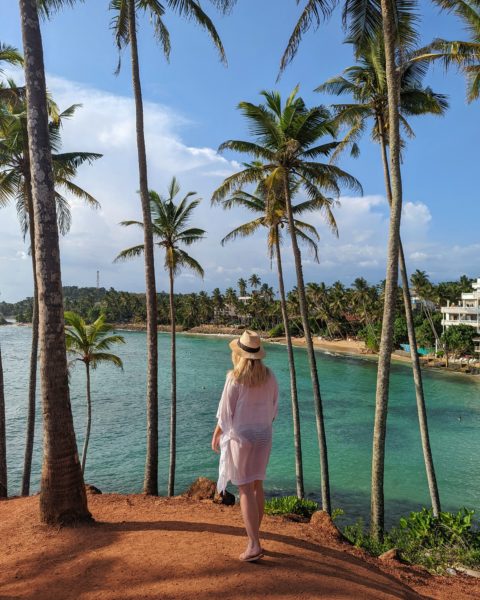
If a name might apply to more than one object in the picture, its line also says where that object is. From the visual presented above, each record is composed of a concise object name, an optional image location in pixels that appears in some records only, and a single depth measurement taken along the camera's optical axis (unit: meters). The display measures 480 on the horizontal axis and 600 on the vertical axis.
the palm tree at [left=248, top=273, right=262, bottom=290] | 116.31
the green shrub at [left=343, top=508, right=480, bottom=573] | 7.10
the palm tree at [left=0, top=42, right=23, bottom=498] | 10.84
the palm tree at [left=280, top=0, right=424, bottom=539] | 9.37
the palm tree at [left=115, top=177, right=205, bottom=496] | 17.03
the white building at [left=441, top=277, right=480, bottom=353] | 59.16
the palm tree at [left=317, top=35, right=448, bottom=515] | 12.34
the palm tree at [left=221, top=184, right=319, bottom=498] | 16.03
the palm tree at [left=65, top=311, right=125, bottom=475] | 17.22
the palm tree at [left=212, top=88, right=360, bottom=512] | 13.64
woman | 4.29
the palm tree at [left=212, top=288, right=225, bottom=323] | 118.31
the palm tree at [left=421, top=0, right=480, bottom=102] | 10.81
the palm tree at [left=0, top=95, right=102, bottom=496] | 12.40
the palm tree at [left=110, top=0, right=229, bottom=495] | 9.84
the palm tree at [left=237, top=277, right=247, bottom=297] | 120.19
